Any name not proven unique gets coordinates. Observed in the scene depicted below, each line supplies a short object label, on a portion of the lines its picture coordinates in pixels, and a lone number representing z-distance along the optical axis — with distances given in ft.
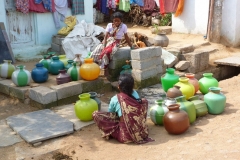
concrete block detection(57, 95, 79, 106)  19.38
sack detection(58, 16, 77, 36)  33.15
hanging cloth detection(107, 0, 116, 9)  52.10
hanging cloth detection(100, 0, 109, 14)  53.42
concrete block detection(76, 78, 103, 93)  20.64
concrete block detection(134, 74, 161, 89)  22.02
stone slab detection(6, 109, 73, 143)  14.84
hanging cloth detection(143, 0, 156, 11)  51.44
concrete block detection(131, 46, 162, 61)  21.22
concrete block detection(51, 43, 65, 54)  32.49
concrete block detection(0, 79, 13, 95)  21.42
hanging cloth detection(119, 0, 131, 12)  51.34
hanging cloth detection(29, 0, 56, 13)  31.30
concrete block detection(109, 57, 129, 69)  22.88
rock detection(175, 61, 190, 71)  25.23
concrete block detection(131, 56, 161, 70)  21.54
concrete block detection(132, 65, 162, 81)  21.76
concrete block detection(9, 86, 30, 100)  20.16
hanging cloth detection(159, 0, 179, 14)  40.19
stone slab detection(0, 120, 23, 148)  14.67
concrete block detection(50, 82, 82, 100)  19.20
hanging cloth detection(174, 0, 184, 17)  39.53
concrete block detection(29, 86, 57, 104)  18.56
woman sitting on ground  13.67
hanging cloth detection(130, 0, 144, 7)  51.06
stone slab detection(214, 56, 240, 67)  26.73
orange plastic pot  20.58
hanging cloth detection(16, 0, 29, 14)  30.48
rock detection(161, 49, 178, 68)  25.53
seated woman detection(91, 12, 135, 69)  22.53
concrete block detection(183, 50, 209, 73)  25.75
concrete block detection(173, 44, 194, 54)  27.05
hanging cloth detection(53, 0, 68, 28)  33.50
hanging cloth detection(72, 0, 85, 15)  34.87
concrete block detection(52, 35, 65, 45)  32.30
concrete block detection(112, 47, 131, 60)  22.75
